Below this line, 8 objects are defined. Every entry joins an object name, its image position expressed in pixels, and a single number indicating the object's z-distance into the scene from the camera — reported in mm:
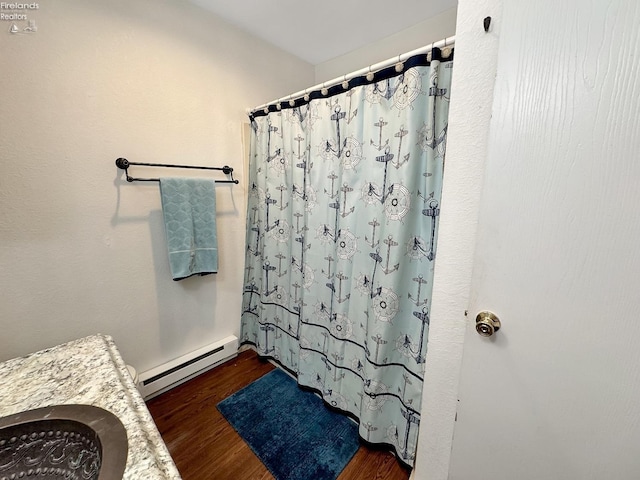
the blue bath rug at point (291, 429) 1177
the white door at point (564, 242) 491
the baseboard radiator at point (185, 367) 1478
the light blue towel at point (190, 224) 1361
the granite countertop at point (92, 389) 515
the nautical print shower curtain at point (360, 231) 994
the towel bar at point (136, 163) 1224
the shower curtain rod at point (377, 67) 869
